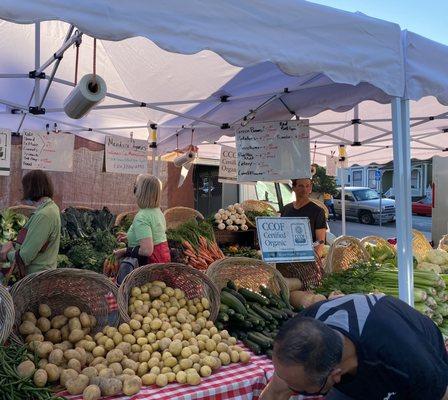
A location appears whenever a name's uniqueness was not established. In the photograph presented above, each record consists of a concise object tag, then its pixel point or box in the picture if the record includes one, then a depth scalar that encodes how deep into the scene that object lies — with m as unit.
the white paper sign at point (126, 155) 5.91
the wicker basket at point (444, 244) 6.32
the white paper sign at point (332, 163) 8.09
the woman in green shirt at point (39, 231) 3.39
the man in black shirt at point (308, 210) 5.22
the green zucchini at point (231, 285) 3.21
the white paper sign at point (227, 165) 6.68
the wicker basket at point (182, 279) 2.85
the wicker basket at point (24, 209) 6.36
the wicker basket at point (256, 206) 6.77
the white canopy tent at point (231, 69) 2.21
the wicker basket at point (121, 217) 6.75
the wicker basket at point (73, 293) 2.52
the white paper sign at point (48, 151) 5.83
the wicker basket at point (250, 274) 3.38
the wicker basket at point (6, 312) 2.12
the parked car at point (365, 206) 21.09
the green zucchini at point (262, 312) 2.94
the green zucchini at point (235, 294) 3.03
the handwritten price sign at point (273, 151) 4.31
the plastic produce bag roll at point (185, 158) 6.01
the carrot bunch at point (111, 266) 4.32
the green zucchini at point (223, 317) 2.81
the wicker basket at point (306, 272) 3.98
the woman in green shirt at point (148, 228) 3.78
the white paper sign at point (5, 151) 5.62
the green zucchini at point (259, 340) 2.60
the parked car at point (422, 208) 24.55
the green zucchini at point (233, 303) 2.89
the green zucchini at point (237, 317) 2.81
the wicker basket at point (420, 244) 5.83
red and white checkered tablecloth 2.05
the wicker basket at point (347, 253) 4.59
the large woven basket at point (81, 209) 7.06
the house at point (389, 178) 32.91
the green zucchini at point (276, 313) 2.98
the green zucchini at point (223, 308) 2.87
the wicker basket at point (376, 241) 5.33
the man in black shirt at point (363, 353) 1.41
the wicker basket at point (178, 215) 6.49
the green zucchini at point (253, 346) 2.59
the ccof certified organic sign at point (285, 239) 3.66
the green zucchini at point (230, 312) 2.85
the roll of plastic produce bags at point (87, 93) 2.95
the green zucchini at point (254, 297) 3.12
